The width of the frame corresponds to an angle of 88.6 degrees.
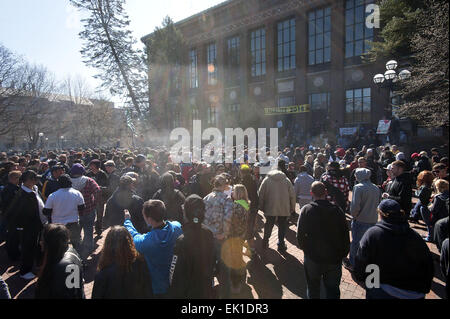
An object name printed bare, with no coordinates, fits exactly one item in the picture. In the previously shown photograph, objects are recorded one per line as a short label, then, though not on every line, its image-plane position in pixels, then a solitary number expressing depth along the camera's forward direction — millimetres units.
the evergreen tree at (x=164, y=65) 25406
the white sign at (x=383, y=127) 14950
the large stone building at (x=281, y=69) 20219
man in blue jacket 2533
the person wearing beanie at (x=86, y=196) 4832
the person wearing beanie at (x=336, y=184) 4875
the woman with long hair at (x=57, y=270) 2076
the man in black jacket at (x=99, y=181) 6126
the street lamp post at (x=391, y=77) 9961
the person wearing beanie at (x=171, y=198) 4141
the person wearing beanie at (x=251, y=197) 5379
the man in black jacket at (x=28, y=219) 4203
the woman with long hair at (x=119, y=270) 2025
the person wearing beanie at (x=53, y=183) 4738
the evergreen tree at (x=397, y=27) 12117
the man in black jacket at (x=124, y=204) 4105
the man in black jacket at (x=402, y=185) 4512
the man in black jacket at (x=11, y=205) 4349
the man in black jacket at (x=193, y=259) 2396
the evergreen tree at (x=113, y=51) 20109
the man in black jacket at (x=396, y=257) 2219
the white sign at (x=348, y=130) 18331
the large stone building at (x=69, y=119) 22722
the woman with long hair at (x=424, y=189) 5186
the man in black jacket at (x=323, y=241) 2898
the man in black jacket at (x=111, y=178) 5959
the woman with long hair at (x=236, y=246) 3543
